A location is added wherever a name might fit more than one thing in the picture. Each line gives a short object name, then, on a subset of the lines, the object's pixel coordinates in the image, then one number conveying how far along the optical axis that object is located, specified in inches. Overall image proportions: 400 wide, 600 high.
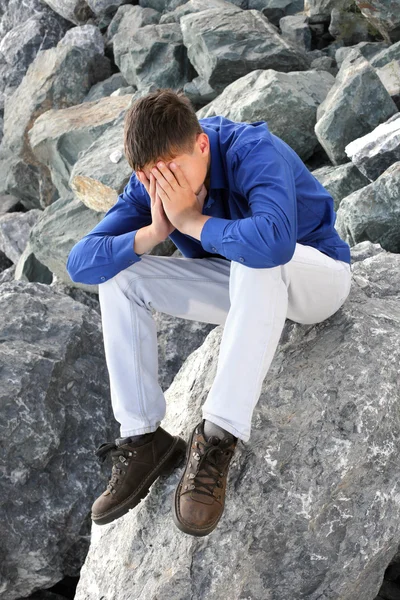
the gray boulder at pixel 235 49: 372.8
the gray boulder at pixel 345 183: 264.8
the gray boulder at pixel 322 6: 398.6
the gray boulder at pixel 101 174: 322.3
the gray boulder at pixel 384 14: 343.6
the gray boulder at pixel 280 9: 449.7
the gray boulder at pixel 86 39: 505.7
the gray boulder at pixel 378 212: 224.1
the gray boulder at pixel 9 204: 514.9
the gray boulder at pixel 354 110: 278.2
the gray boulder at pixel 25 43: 569.6
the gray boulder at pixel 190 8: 427.8
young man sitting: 118.1
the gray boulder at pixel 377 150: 244.1
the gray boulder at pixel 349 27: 391.2
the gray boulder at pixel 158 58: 425.4
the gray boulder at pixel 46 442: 180.5
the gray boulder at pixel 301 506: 124.6
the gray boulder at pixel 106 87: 481.6
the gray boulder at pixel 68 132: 411.8
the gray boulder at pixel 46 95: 472.4
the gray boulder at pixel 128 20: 490.0
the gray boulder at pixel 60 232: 345.7
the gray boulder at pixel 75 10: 555.8
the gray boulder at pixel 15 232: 449.7
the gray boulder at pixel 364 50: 363.3
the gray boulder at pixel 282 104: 297.9
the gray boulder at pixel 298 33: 408.2
